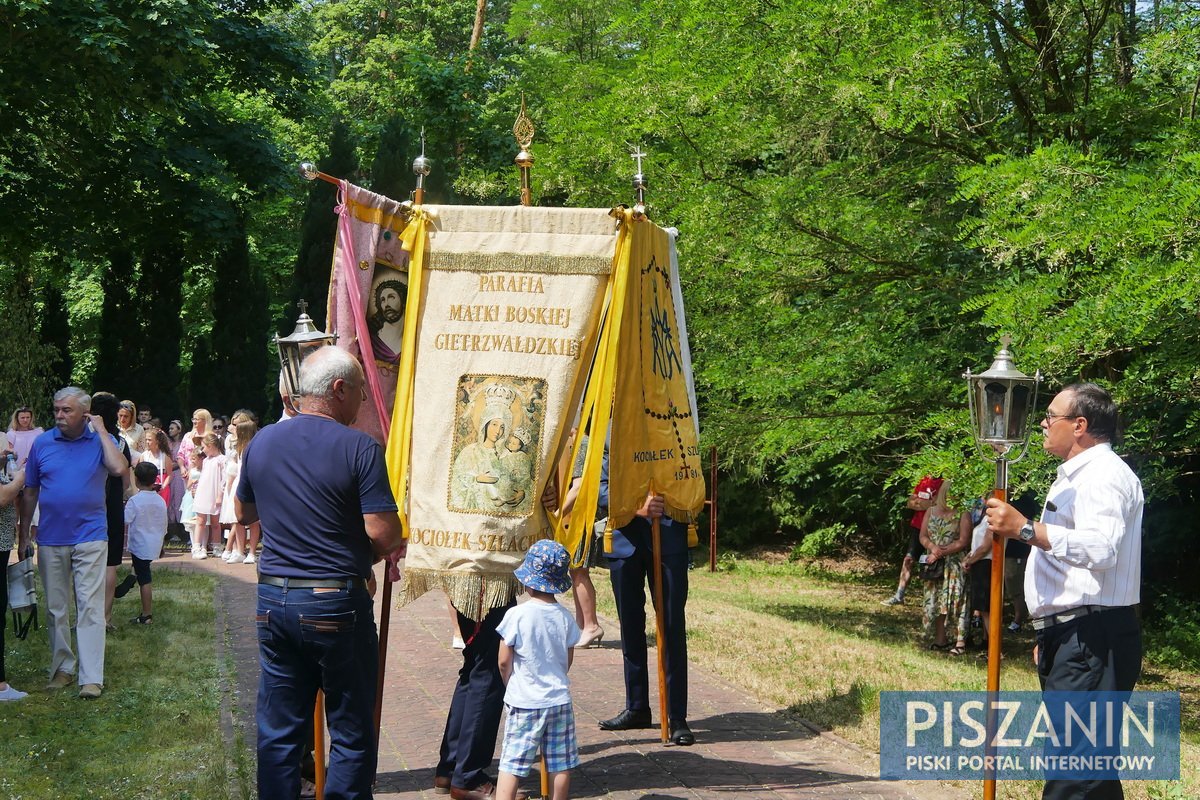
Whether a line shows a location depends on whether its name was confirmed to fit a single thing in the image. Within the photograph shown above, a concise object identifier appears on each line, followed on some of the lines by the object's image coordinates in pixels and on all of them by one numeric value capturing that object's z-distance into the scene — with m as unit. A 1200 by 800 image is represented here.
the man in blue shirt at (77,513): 9.11
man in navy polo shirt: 5.29
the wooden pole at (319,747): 6.12
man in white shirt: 5.57
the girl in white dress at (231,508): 16.97
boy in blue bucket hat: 5.95
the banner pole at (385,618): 6.55
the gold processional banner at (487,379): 6.66
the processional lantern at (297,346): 6.70
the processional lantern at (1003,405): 6.20
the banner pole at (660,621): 7.67
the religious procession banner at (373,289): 6.99
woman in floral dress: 13.27
